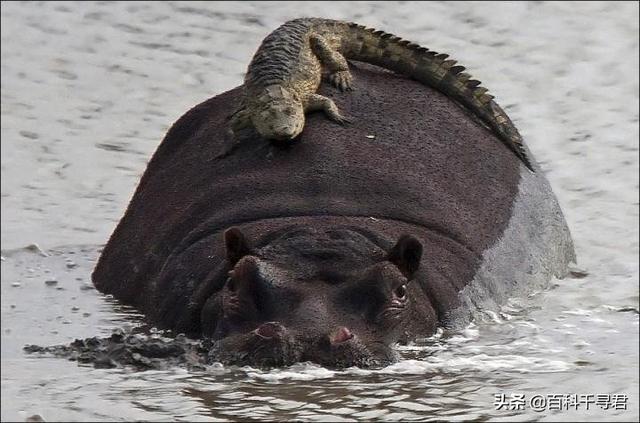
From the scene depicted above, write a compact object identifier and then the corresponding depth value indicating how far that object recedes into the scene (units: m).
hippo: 18.33
